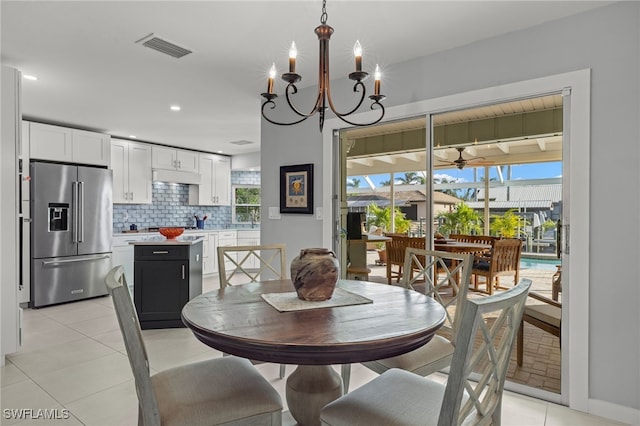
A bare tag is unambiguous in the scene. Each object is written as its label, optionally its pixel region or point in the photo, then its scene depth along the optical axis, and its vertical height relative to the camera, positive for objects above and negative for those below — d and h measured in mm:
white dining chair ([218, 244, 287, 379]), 2615 -597
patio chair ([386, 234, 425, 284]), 3737 -432
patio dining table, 3553 -346
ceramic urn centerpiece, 1732 -291
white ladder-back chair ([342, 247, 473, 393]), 1907 -731
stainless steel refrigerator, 4754 -297
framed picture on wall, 3809 +210
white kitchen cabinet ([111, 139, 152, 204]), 6094 +609
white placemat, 1666 -423
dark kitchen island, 4004 -779
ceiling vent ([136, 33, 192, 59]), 2779 +1225
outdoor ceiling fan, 3269 +415
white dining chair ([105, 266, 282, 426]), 1291 -706
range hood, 6633 +581
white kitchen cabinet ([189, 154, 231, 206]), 7453 +510
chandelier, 1746 +654
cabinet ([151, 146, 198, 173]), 6670 +900
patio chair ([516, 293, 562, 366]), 2643 -752
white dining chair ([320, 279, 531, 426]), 984 -629
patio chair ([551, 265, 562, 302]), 2769 -544
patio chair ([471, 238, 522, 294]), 3338 -509
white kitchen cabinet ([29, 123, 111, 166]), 4938 +868
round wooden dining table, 1247 -428
